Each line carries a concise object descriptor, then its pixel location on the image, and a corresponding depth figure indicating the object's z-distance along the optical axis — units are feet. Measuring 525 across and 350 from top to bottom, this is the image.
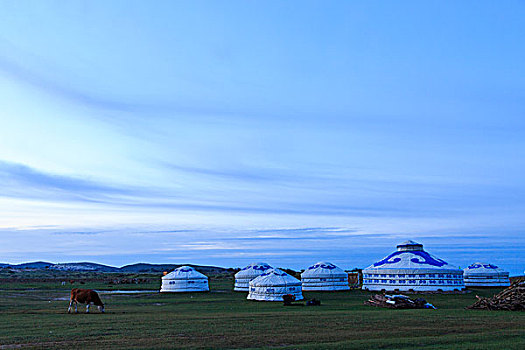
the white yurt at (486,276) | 192.85
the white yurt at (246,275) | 159.74
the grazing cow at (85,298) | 79.30
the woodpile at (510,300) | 77.71
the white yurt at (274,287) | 113.29
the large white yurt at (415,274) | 155.53
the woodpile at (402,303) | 85.66
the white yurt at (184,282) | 157.79
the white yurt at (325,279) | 165.17
